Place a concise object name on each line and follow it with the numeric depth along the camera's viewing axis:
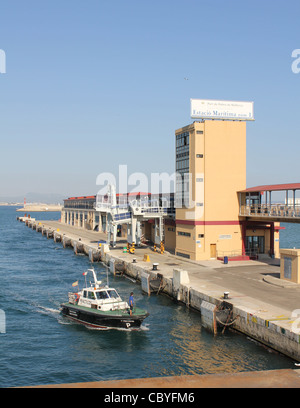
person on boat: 30.14
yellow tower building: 51.06
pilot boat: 29.78
